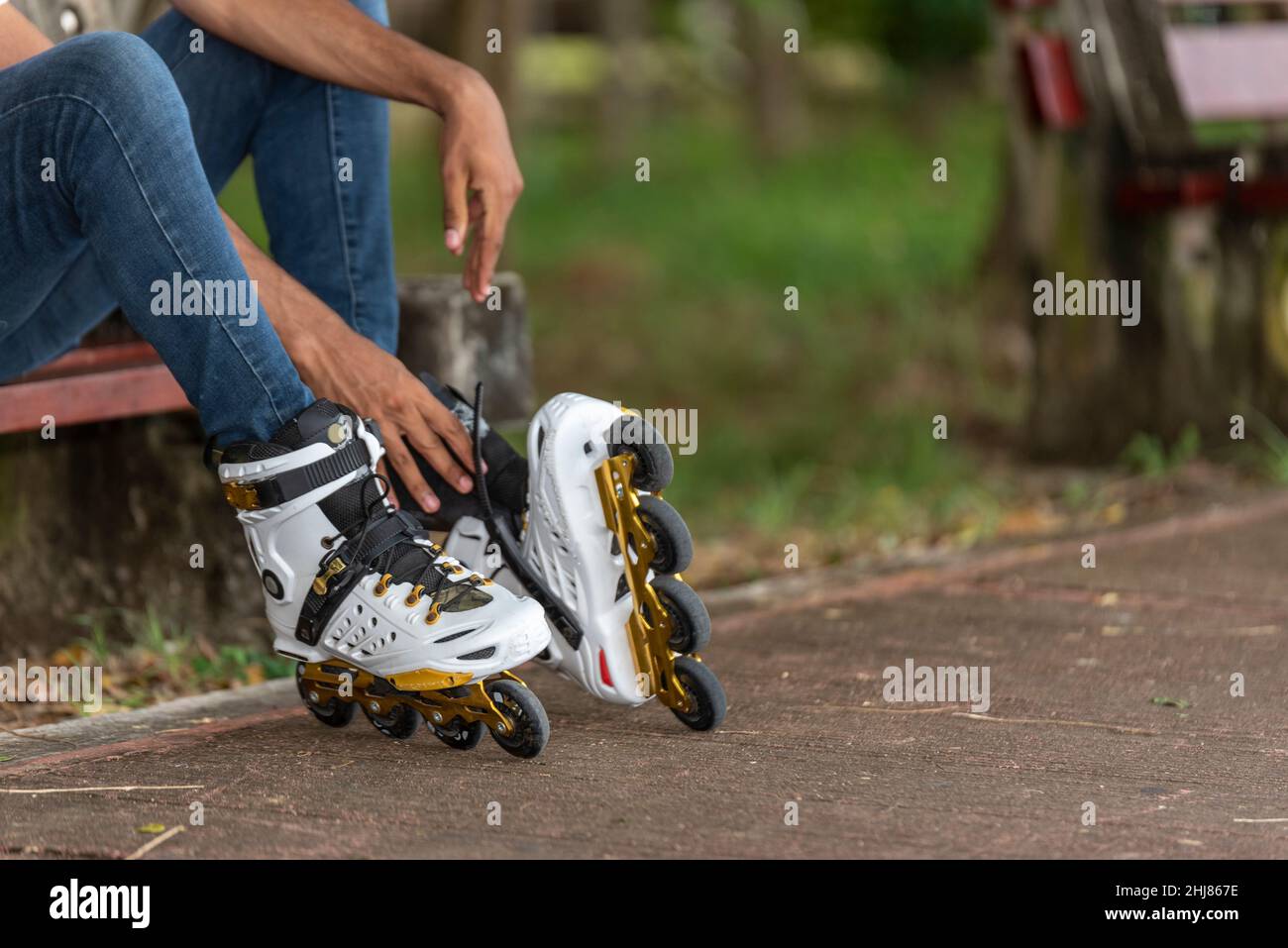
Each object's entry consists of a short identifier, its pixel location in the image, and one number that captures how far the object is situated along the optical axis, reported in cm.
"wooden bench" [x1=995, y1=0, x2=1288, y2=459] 909
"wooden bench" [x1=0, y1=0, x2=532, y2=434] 573
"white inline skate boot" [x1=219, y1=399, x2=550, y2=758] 426
